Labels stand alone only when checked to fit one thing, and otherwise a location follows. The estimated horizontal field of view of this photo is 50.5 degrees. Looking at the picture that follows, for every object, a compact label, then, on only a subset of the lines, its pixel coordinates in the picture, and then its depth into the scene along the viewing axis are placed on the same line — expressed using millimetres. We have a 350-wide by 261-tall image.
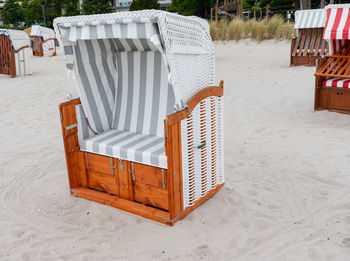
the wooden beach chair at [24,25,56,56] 16281
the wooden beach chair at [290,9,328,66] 9891
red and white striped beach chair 5566
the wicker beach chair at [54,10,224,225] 2812
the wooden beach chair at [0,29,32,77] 10820
